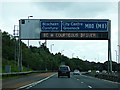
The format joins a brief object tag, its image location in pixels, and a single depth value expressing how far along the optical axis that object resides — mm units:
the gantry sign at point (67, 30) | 45750
